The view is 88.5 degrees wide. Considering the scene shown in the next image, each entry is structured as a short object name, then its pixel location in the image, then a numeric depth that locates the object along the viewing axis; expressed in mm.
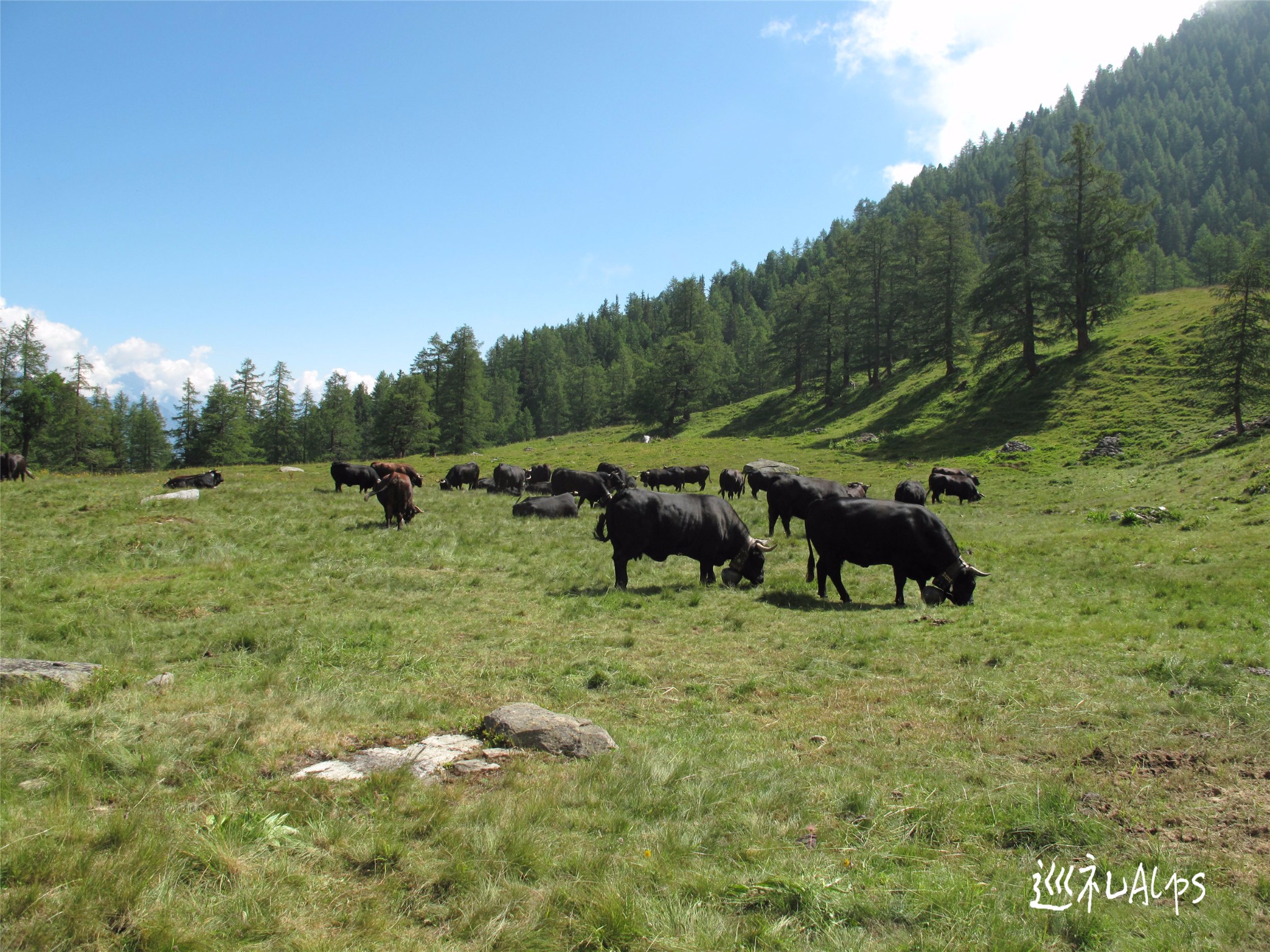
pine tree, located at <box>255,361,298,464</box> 92375
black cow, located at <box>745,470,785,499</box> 32969
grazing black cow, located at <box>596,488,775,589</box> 15000
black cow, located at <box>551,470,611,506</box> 30641
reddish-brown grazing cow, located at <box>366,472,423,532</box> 20922
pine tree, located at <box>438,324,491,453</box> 75062
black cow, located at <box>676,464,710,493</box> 39219
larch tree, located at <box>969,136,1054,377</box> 48531
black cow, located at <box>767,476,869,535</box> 21688
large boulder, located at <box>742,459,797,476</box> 40688
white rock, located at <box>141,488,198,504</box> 23094
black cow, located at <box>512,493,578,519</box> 25156
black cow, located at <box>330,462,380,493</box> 32375
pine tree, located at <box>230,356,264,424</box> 93250
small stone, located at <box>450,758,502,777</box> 5398
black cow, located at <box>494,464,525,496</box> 34844
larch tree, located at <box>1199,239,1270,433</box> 33438
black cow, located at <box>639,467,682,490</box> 39125
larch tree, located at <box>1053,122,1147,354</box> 47500
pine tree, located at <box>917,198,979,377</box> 57719
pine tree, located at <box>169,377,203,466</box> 88625
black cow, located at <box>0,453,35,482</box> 33031
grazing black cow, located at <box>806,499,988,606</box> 13117
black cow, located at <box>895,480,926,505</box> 26109
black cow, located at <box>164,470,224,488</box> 31016
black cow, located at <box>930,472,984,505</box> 31406
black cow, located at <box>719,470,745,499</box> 35062
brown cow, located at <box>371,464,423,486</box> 30292
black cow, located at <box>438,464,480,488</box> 37406
